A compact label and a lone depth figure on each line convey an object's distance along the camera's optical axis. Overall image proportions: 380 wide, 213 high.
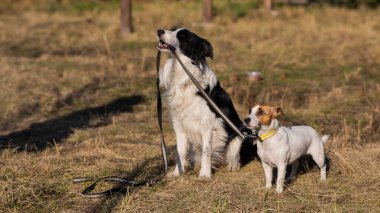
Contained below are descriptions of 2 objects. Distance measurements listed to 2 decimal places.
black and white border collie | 10.96
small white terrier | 9.66
